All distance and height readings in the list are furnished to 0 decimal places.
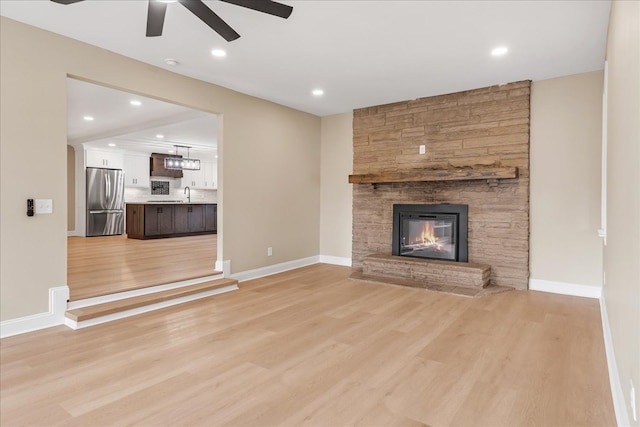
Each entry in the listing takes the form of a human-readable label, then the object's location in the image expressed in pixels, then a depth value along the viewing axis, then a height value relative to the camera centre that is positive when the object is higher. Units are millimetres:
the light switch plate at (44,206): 3195 +21
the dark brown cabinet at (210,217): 10219 -211
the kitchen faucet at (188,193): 11764 +539
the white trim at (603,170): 3596 +450
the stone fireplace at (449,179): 4590 +440
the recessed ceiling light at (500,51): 3557 +1609
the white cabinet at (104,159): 9297 +1314
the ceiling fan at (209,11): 2384 +1356
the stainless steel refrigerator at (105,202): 9320 +188
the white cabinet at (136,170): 10164 +1113
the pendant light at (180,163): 9992 +1304
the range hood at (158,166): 10609 +1286
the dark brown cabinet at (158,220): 8770 -266
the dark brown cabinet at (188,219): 9500 -252
